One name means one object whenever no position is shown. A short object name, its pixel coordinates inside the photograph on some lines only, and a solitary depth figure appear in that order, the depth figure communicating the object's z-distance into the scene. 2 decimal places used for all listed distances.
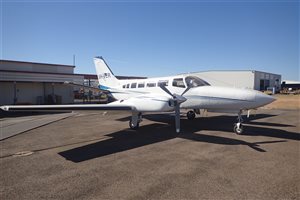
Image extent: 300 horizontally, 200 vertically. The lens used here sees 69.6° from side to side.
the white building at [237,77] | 59.38
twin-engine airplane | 9.20
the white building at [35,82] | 24.45
